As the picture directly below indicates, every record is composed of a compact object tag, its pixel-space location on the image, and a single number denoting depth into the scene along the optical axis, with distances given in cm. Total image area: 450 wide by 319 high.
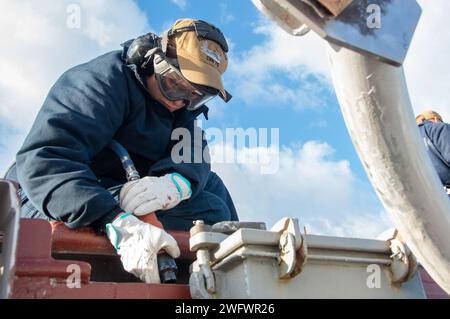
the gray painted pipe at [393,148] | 97
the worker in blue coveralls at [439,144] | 406
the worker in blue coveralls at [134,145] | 220
